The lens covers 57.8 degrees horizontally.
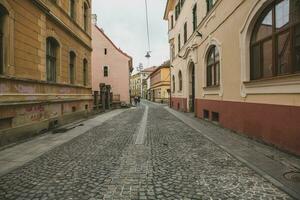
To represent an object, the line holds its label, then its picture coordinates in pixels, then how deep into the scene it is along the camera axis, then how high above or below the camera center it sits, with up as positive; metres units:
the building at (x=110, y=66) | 35.85 +4.43
